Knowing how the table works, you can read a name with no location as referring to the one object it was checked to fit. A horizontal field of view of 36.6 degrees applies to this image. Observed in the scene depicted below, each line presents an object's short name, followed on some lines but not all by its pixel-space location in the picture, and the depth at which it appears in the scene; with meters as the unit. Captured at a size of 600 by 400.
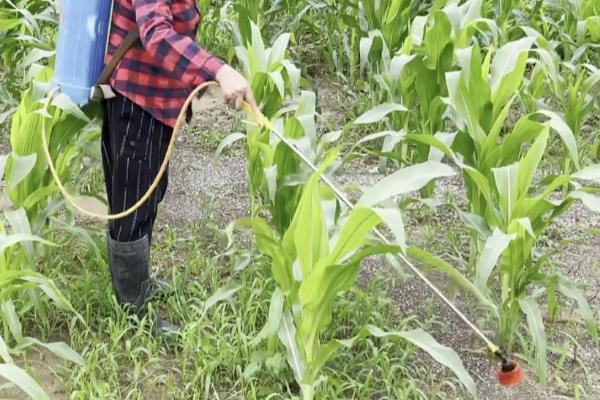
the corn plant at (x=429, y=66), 3.50
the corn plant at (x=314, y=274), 2.26
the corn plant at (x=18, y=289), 2.51
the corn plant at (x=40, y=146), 2.85
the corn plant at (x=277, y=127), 2.91
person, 2.32
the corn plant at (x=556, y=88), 3.60
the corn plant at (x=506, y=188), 2.62
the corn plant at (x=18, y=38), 4.16
